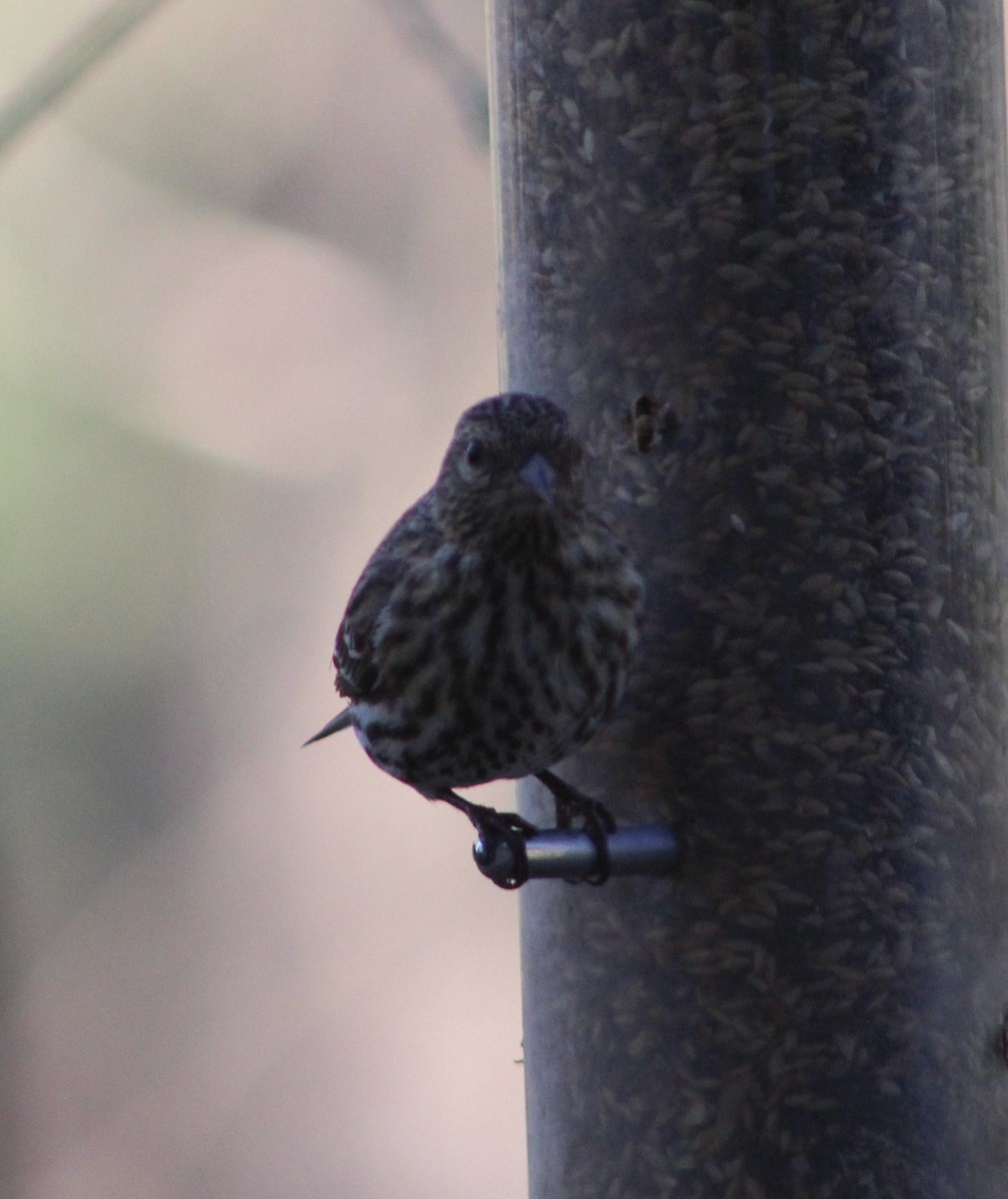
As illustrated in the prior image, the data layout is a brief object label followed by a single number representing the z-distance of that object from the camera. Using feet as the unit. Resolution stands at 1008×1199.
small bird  25.96
